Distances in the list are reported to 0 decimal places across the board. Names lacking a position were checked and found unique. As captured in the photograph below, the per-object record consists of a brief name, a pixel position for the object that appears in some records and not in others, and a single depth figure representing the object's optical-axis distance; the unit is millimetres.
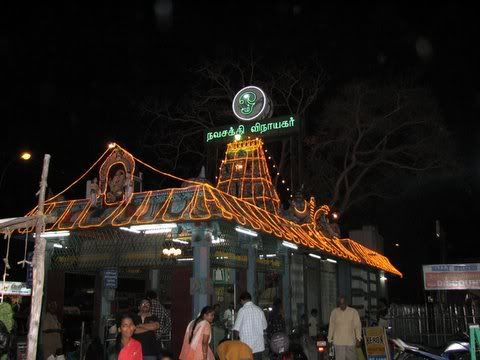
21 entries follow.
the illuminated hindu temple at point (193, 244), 12617
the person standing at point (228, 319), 16411
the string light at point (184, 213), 12133
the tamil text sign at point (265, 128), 21984
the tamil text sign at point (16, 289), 17422
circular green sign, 22547
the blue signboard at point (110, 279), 15602
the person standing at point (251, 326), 9484
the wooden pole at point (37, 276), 6719
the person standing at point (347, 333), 11242
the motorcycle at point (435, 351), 10617
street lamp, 19766
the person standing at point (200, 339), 7703
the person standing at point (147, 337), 7375
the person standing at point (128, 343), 6137
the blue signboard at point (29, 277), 14355
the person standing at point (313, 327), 17359
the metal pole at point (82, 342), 12602
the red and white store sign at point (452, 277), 14641
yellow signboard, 11609
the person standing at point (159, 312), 9992
